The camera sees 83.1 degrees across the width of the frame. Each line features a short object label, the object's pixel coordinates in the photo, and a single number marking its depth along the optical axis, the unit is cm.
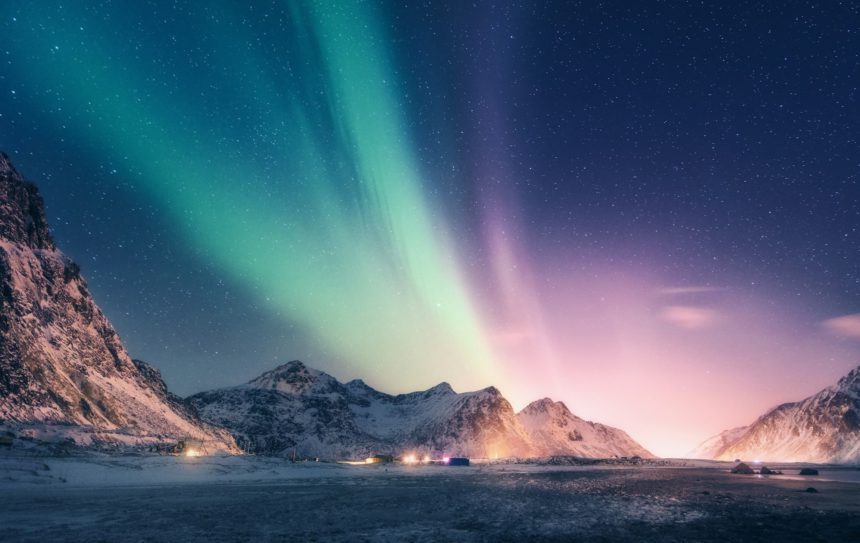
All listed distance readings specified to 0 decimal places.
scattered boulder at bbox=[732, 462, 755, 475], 11179
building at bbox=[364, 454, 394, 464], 17788
